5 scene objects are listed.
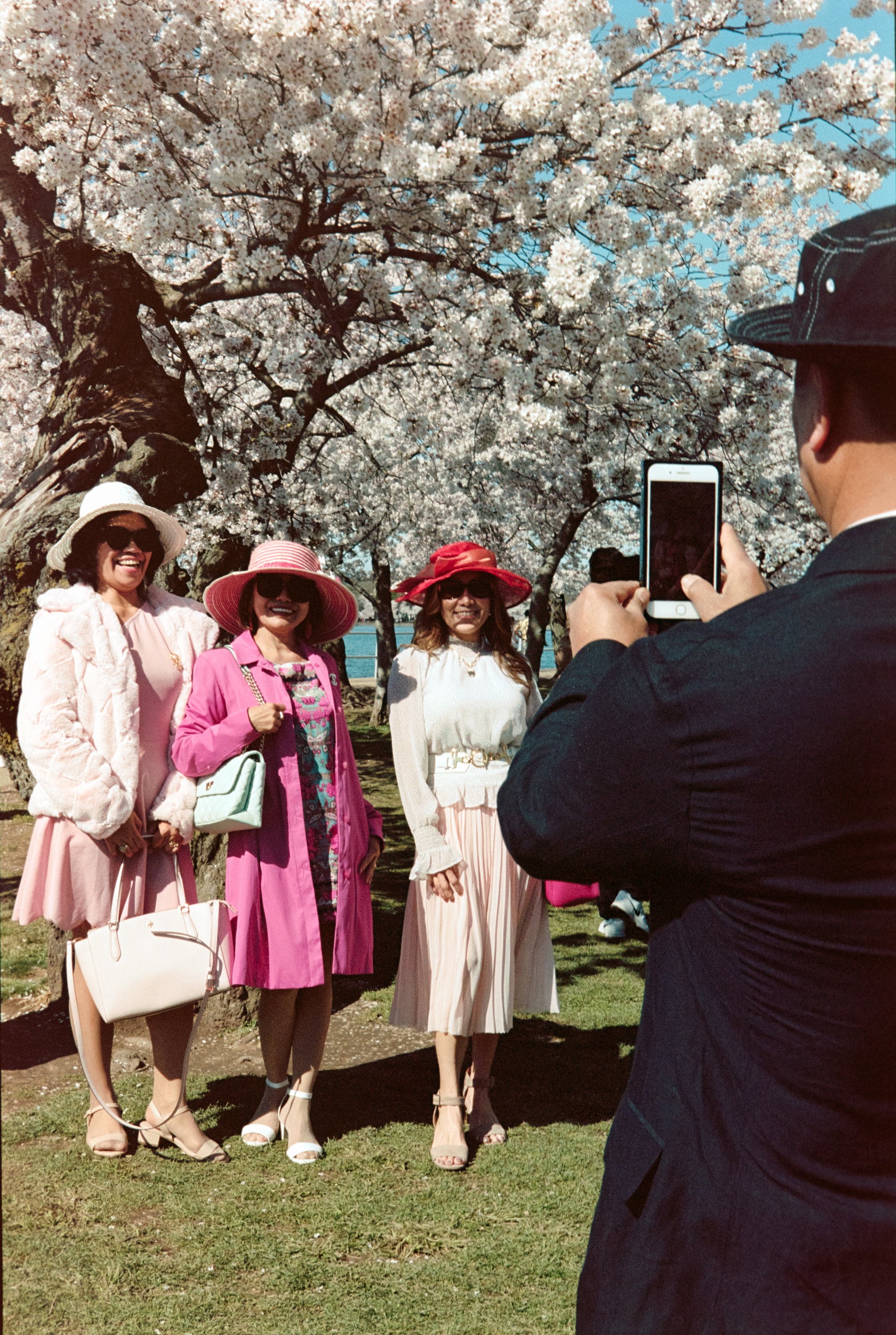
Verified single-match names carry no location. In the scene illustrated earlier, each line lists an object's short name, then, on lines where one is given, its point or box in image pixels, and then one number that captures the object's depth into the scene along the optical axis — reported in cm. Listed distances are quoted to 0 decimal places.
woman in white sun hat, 419
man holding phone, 110
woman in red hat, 462
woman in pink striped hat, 441
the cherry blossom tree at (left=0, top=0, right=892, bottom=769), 545
